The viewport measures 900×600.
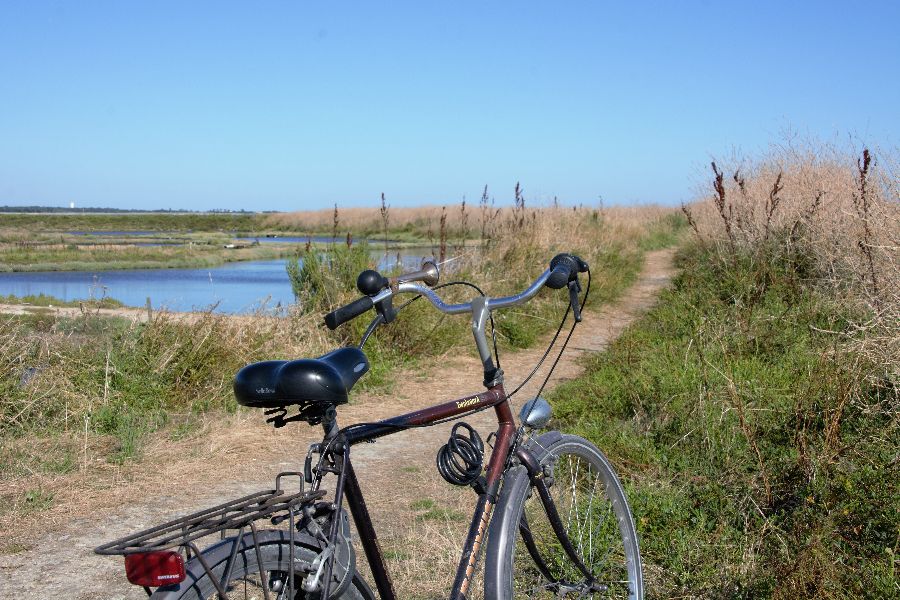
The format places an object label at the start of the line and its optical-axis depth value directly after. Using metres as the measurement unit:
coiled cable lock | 2.15
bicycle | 1.59
